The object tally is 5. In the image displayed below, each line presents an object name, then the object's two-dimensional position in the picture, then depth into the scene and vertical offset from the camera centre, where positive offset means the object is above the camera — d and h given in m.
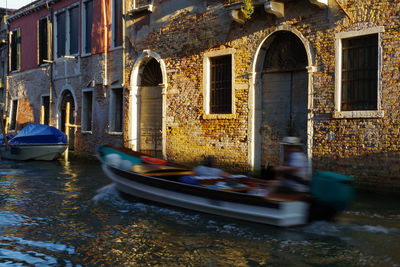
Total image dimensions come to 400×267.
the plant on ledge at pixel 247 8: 10.10 +2.56
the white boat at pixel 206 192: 5.77 -0.98
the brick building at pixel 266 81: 8.55 +0.99
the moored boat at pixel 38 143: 15.22 -0.65
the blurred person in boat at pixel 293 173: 5.94 -0.63
